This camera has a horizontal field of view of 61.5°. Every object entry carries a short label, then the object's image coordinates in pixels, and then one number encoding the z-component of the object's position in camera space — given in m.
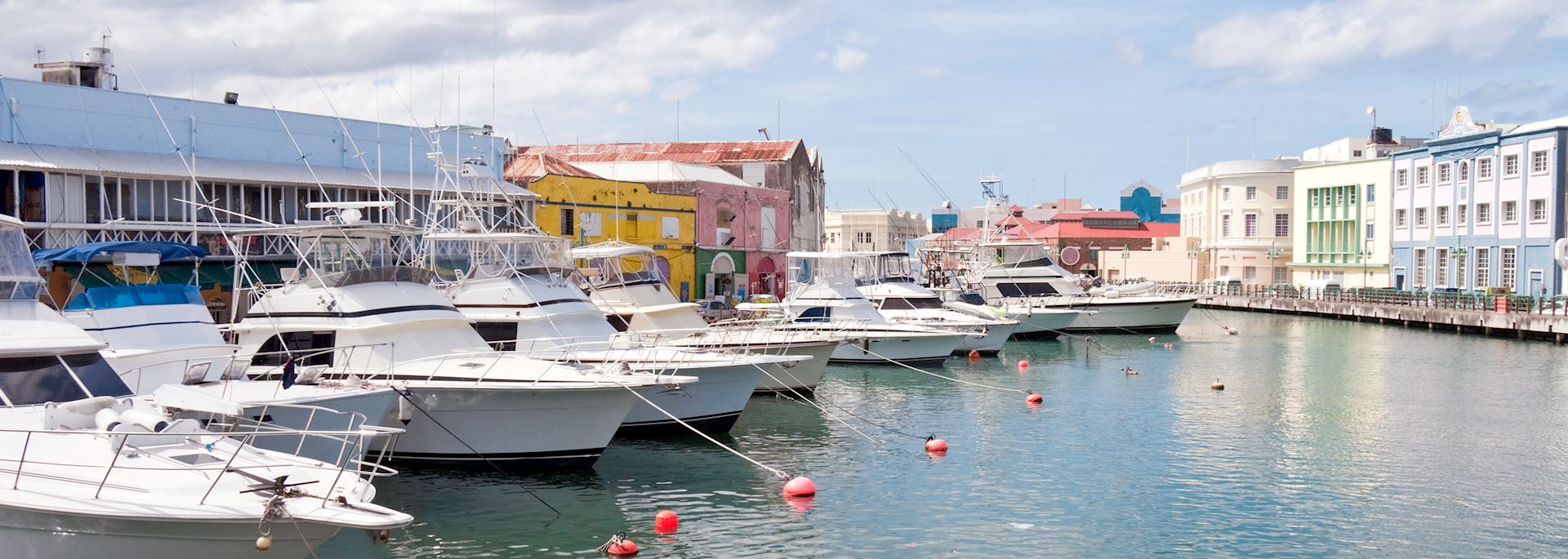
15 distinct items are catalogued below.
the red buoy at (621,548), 17.17
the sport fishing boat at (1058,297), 59.53
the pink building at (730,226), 57.38
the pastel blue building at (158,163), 31.66
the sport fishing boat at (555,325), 25.89
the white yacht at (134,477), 12.31
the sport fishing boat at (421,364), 20.91
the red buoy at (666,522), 18.33
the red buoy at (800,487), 20.75
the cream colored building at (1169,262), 96.00
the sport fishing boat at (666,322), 31.75
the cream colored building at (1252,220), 89.88
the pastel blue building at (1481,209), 61.62
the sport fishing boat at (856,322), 41.22
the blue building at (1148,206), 153.00
